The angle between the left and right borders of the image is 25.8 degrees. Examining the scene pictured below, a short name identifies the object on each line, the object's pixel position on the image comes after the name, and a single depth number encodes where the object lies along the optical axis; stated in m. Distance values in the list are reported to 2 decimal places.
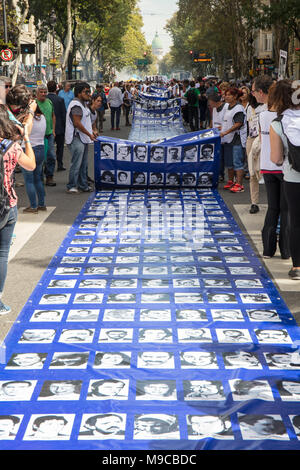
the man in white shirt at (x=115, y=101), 25.97
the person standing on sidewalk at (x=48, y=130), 12.53
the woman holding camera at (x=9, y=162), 5.37
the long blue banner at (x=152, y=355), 4.02
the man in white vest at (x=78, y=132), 11.94
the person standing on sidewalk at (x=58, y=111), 14.89
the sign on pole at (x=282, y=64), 15.94
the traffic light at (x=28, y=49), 32.88
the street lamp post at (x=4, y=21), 25.32
